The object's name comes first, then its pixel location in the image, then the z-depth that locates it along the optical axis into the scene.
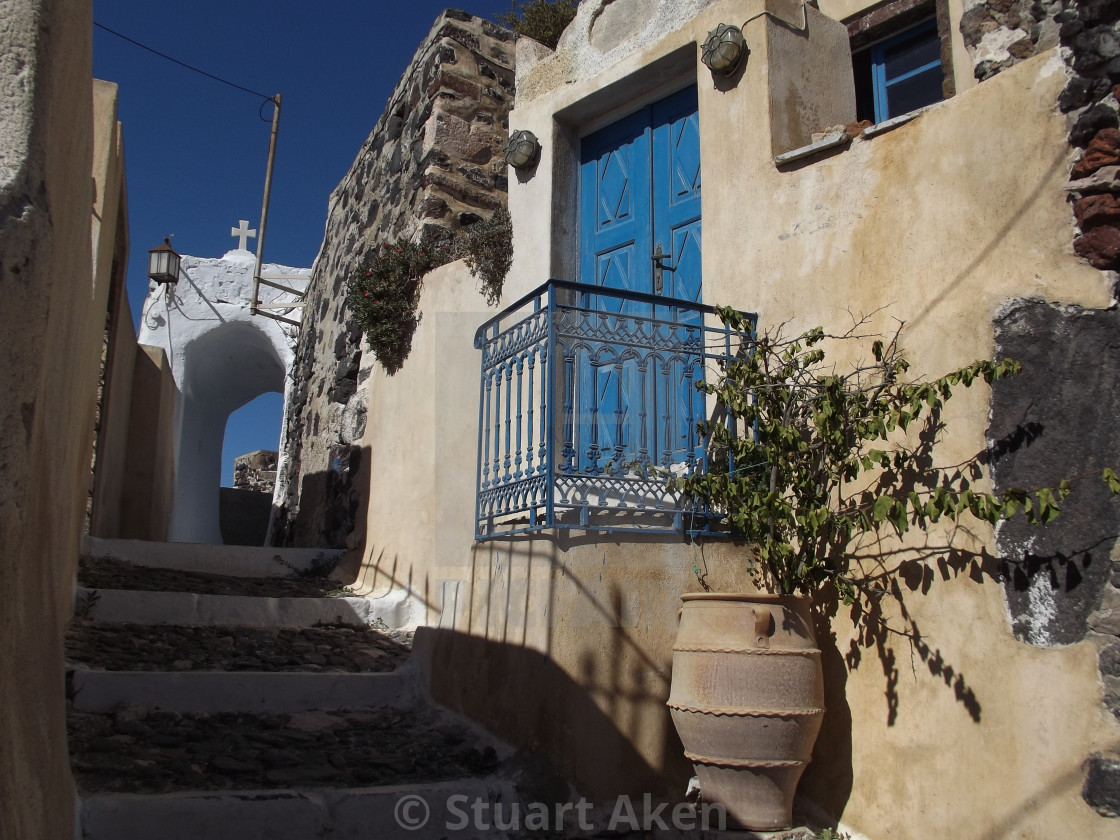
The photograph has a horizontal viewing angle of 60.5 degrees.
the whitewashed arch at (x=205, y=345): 12.12
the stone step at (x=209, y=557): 6.26
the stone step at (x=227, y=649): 4.46
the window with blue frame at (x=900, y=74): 5.27
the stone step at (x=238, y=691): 4.04
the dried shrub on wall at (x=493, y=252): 6.05
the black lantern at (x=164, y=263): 10.89
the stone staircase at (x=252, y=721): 3.26
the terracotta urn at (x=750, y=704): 3.41
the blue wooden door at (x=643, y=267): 4.28
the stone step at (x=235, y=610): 5.04
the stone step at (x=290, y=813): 3.03
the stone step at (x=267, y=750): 3.39
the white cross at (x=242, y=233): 13.32
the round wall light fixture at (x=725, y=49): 4.76
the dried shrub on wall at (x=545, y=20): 8.14
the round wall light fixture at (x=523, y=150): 5.93
